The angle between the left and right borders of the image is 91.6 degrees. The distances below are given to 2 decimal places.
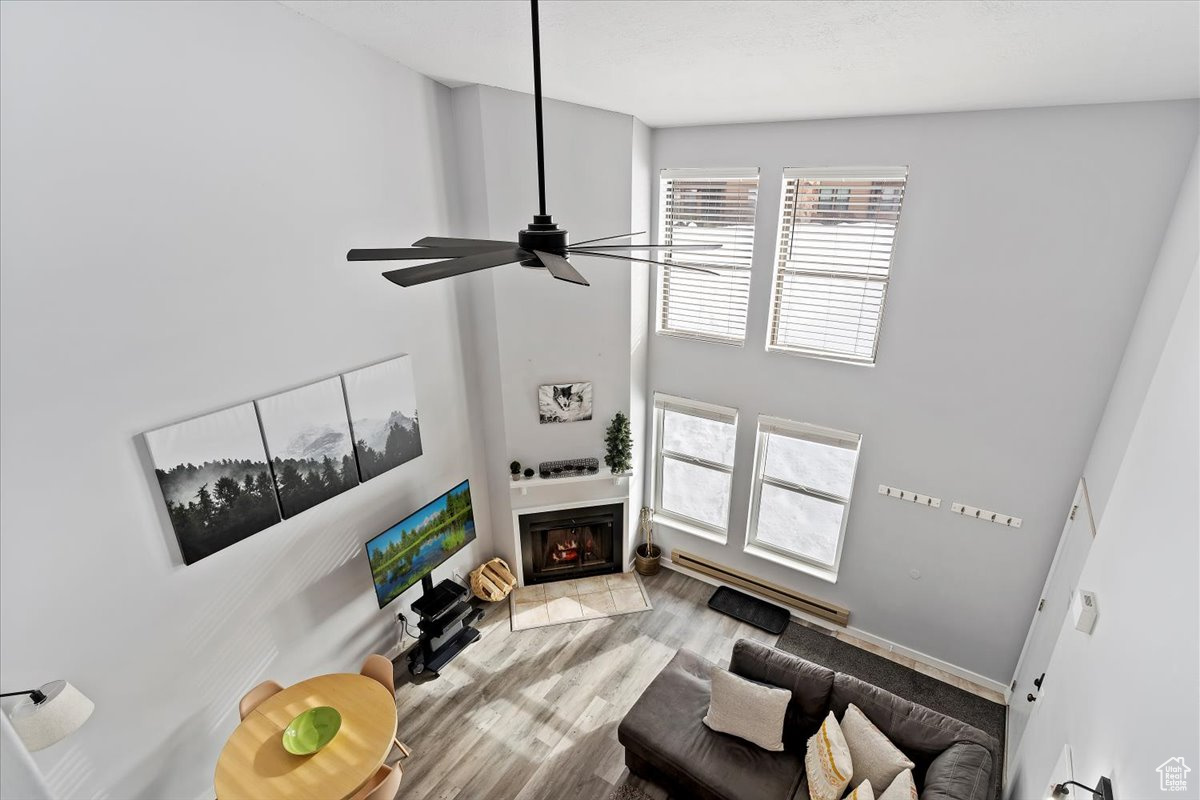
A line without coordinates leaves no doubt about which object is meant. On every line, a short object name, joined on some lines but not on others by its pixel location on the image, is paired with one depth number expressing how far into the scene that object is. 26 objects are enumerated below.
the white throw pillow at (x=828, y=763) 3.38
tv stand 4.88
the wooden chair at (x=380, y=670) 4.05
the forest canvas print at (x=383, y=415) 4.19
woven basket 5.56
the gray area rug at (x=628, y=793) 3.95
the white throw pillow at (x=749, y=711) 3.74
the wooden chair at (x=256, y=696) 3.64
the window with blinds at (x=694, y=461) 5.61
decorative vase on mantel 6.07
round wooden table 3.24
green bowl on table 3.38
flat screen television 4.45
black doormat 5.42
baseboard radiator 5.34
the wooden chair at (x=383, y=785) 3.44
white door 3.44
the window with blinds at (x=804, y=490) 5.03
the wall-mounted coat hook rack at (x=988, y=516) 4.27
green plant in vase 5.43
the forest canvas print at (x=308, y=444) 3.70
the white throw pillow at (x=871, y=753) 3.37
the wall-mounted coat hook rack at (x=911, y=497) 4.57
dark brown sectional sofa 3.35
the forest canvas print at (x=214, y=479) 3.21
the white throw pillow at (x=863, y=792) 3.23
